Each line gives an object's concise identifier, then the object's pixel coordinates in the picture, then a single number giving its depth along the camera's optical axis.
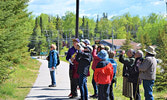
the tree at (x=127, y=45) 73.00
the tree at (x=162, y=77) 17.03
